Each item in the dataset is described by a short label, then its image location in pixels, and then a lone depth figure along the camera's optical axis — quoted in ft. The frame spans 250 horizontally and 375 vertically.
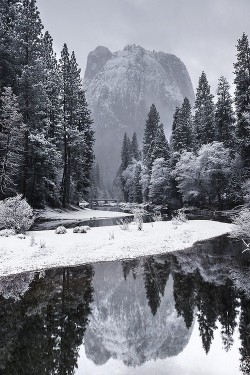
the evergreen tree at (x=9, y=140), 79.97
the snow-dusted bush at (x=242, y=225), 45.20
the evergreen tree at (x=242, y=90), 117.29
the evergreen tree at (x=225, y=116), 139.64
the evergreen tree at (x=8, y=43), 93.20
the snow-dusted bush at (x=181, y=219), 78.64
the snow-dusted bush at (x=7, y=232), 52.34
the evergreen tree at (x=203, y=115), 155.63
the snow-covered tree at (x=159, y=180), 171.81
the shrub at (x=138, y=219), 65.62
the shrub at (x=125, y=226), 65.38
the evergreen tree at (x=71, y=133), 130.00
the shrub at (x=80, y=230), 61.00
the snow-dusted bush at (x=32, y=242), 46.39
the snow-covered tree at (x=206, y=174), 129.29
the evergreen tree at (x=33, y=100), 94.89
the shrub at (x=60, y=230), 59.31
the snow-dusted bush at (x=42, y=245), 45.43
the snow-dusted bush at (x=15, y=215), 56.85
